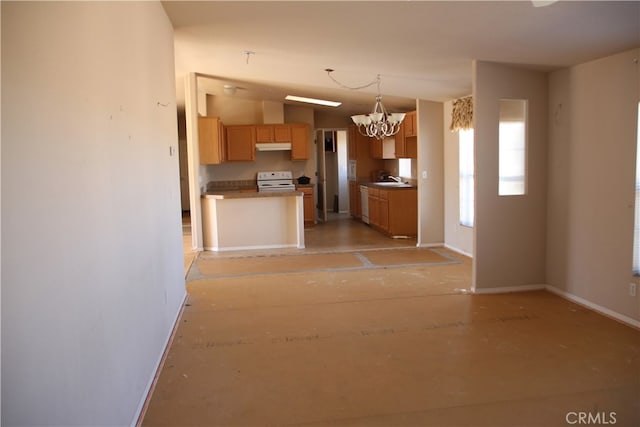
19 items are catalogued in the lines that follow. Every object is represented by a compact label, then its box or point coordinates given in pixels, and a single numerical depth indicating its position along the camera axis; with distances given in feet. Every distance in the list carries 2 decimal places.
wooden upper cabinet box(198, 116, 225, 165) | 25.81
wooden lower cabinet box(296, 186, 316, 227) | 32.00
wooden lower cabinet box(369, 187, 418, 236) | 26.68
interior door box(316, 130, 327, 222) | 35.76
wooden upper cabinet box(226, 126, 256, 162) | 30.60
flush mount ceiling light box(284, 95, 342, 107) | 28.43
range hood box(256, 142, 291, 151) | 30.96
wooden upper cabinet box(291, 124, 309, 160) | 31.45
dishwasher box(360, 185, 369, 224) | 32.01
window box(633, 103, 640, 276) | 12.57
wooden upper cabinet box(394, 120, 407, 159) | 27.32
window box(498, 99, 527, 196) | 15.90
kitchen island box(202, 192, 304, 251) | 24.52
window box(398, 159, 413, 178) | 29.73
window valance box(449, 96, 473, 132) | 20.62
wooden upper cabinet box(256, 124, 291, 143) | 30.83
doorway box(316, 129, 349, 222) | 36.47
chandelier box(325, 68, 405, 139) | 19.12
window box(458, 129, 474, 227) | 21.79
